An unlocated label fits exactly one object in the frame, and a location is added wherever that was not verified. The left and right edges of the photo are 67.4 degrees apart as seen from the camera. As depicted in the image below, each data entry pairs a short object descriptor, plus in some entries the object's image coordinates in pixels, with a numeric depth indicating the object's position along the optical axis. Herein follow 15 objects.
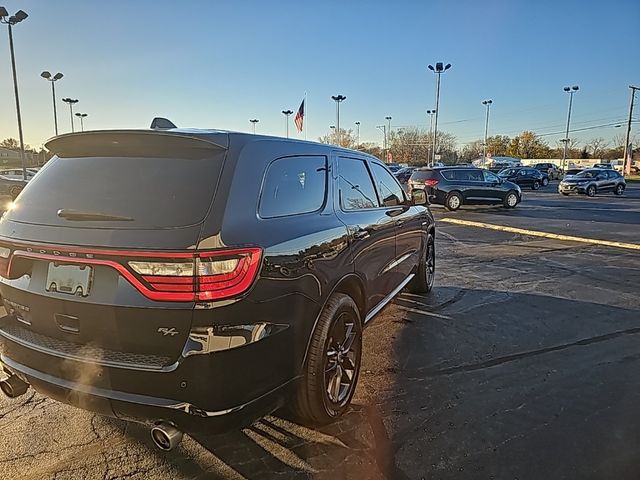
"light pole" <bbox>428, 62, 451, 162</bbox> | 41.97
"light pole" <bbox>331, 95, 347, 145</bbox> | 51.96
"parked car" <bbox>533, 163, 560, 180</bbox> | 50.55
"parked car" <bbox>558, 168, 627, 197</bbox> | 27.55
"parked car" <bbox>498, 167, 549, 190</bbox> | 35.50
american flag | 23.62
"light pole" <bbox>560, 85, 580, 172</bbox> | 64.00
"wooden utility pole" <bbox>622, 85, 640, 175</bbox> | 52.62
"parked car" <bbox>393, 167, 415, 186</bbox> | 33.38
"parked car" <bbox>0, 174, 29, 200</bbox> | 18.98
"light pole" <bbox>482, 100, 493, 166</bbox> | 76.36
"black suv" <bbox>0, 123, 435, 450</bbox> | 2.12
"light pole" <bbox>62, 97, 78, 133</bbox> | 44.72
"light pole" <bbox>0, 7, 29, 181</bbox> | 23.60
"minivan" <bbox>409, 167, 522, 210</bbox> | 19.41
